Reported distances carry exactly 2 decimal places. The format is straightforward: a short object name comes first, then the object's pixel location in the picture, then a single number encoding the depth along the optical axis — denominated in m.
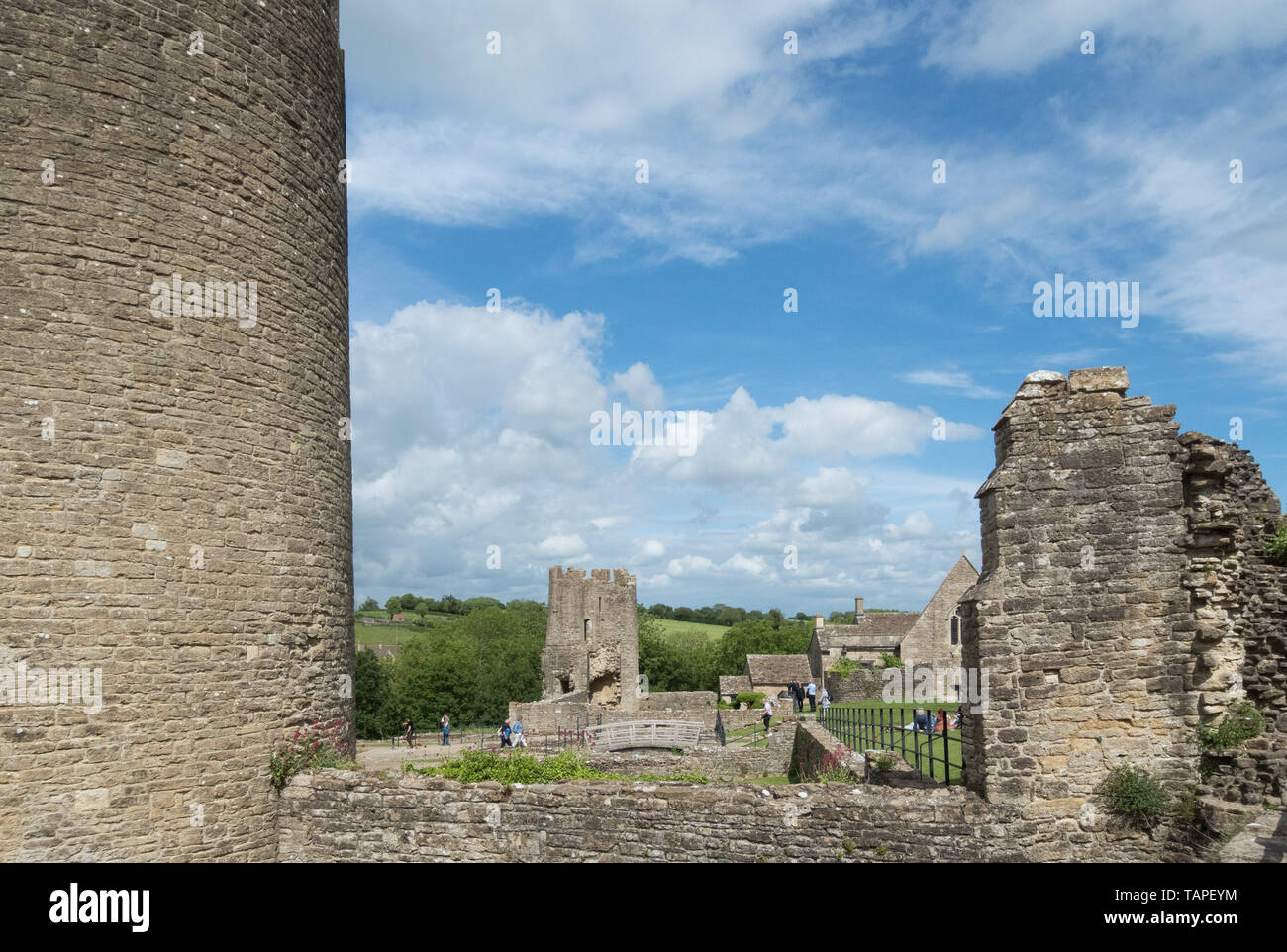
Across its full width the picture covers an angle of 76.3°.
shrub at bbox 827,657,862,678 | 51.45
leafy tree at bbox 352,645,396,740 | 49.78
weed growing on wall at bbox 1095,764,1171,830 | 8.12
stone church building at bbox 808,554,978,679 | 50.75
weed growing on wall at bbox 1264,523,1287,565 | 8.05
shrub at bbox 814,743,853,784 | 9.90
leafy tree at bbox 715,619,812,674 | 76.25
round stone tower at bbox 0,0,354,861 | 7.62
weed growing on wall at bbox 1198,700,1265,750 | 7.97
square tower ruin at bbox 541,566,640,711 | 40.09
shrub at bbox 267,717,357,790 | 9.12
